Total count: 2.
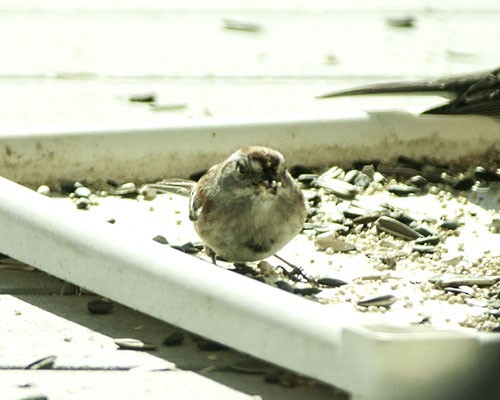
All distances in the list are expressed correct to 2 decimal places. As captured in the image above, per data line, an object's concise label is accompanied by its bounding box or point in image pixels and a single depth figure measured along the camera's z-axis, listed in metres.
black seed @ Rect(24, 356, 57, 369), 7.12
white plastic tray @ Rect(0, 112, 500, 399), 6.04
